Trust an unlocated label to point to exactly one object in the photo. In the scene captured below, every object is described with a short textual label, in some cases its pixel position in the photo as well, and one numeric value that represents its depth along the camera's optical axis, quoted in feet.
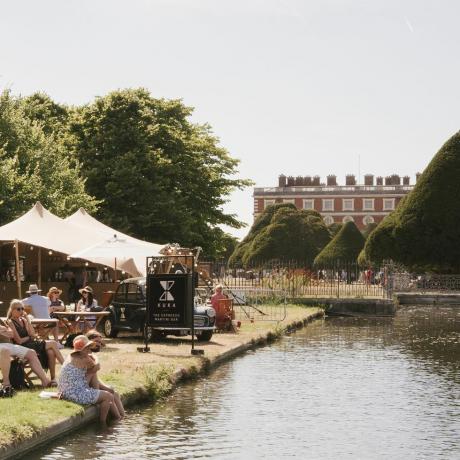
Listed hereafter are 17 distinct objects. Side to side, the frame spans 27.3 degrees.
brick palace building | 422.82
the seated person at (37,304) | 61.98
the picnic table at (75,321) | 64.57
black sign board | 64.90
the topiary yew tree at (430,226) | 189.37
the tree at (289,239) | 271.08
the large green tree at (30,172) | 116.88
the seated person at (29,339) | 46.50
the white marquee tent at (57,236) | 82.94
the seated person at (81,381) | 40.96
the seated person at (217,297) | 85.96
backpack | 43.97
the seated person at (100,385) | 41.55
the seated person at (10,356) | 42.14
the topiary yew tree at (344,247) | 243.60
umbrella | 79.82
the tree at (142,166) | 154.92
